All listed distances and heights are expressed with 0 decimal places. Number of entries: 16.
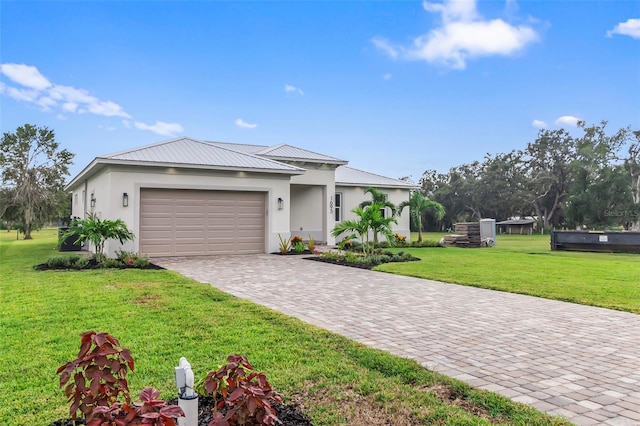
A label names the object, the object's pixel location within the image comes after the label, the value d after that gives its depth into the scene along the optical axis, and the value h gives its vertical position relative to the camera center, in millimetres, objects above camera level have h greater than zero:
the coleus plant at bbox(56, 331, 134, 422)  2162 -767
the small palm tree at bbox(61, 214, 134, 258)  11469 -102
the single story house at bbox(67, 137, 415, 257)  13320 +1020
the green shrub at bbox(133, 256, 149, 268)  11086 -932
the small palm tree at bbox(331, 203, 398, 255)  13359 +29
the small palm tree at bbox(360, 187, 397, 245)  18828 +1280
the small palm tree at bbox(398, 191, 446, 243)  20969 +949
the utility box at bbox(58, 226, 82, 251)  17078 -693
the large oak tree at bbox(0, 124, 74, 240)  32188 +4377
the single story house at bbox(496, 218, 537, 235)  49844 -305
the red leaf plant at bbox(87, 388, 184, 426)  1780 -811
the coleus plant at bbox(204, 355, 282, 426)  2160 -900
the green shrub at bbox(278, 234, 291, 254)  15154 -691
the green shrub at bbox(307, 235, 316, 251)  15413 -752
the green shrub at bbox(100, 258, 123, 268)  11216 -977
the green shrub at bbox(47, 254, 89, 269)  10969 -907
